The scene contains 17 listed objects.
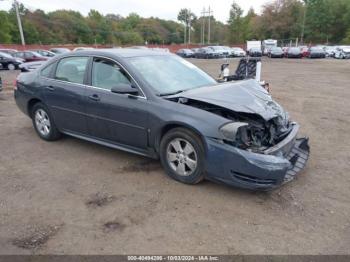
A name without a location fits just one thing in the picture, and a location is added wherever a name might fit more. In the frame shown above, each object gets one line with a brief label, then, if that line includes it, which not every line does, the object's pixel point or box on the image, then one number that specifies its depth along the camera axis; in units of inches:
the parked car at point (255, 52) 1710.1
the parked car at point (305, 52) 1631.4
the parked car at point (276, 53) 1669.4
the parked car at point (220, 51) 1744.2
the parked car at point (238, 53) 1811.0
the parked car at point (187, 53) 1834.4
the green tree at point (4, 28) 2611.2
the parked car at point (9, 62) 909.2
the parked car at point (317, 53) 1606.3
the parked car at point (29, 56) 994.6
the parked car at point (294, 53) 1616.6
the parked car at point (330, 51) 1698.9
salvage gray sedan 150.6
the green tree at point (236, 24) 3641.7
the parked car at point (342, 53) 1583.8
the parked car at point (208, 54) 1726.1
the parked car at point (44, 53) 1048.1
